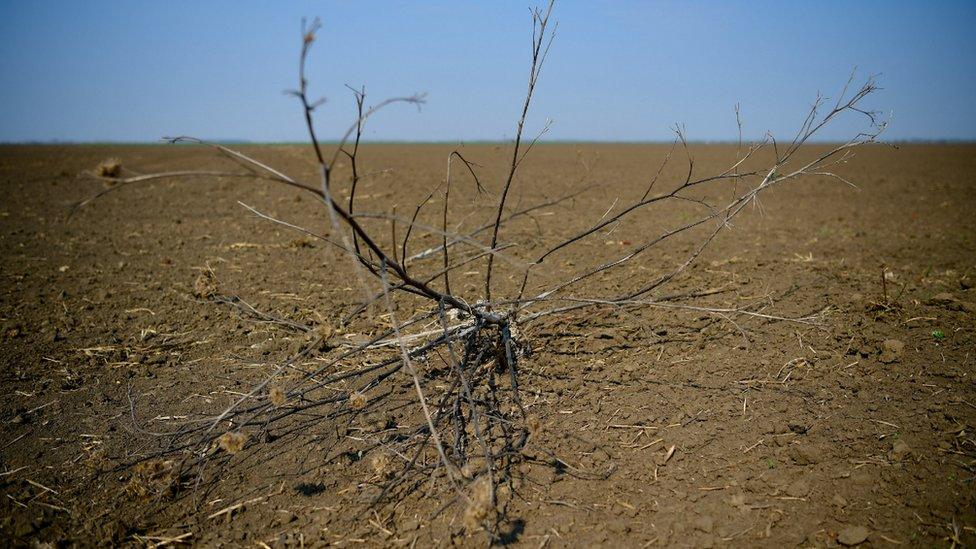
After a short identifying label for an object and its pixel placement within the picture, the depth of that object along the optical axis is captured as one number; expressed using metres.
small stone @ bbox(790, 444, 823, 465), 2.17
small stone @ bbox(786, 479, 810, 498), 2.02
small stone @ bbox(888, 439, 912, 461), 2.13
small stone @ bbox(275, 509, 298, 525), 2.08
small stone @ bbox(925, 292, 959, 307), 3.34
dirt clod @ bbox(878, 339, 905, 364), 2.78
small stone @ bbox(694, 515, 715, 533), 1.91
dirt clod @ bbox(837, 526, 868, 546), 1.80
